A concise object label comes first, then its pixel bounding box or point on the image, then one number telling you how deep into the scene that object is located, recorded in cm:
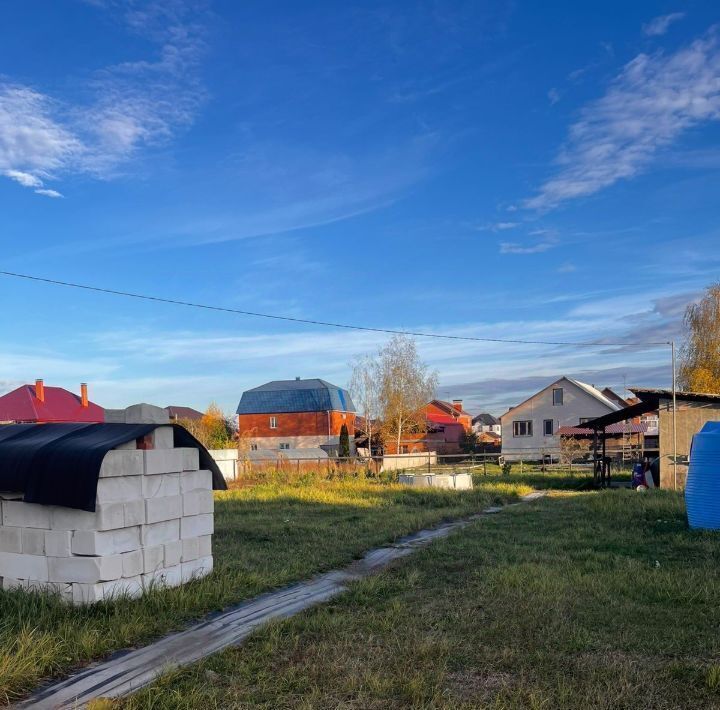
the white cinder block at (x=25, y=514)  620
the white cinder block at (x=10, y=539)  635
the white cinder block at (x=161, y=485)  660
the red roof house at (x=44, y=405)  4094
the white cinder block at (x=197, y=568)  702
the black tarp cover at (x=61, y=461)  594
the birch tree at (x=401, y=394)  4878
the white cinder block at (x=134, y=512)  627
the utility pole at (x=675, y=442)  1884
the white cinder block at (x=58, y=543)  605
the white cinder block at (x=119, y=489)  602
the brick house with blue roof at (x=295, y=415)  5594
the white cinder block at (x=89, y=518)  598
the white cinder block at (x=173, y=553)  677
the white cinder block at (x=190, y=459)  715
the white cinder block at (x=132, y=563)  623
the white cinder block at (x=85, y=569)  594
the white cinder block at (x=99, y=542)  596
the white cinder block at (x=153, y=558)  646
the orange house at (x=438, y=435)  5113
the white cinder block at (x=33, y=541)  620
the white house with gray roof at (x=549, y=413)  4766
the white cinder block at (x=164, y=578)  645
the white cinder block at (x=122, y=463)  609
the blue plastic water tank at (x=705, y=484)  1012
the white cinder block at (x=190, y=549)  704
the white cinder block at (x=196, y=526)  705
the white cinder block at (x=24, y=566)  617
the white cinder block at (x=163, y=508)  655
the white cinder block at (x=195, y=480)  710
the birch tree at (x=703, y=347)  3800
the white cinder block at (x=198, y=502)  709
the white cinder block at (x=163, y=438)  688
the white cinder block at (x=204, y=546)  729
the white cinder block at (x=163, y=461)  662
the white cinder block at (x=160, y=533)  650
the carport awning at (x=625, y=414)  2070
